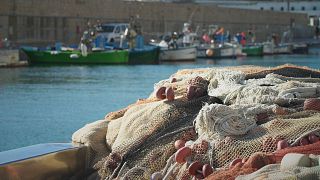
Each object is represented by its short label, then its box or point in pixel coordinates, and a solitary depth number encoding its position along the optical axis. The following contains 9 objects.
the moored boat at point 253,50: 50.97
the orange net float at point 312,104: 4.60
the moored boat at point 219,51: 46.12
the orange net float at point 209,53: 45.97
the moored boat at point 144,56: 37.50
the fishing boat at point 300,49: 57.44
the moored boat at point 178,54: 41.12
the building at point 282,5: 87.38
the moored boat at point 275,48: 53.31
